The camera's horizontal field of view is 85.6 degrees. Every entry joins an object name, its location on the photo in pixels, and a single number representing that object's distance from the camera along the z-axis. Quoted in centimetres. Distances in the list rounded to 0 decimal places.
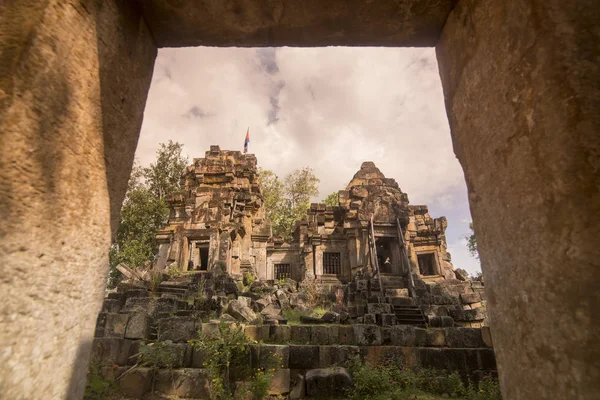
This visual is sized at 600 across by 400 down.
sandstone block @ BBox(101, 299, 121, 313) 951
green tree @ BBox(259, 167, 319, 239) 3031
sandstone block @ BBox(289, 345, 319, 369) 644
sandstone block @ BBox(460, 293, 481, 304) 1195
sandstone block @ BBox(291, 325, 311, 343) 725
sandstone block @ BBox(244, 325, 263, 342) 724
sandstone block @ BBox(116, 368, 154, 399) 527
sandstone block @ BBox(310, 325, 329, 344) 721
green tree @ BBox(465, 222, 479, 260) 3041
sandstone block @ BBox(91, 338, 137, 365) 591
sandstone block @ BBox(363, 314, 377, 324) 862
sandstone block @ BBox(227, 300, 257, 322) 848
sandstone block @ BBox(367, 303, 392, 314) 952
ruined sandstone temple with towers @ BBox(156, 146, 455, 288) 1658
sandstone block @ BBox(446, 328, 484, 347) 704
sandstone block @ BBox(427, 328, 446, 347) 718
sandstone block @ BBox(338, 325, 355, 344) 721
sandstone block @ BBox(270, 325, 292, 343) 728
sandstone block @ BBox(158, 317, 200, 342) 638
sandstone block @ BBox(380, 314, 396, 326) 849
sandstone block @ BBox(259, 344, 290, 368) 612
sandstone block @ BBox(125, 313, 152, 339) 639
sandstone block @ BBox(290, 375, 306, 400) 560
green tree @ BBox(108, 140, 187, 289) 2228
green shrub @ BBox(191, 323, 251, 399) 543
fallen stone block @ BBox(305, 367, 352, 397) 555
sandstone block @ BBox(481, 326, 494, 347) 662
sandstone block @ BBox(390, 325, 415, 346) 711
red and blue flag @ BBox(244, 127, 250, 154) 3238
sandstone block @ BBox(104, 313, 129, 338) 644
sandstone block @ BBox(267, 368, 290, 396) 586
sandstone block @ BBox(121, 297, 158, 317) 787
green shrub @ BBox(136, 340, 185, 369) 557
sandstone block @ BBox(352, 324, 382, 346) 705
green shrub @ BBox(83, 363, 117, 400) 458
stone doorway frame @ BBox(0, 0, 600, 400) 104
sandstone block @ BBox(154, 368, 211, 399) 545
